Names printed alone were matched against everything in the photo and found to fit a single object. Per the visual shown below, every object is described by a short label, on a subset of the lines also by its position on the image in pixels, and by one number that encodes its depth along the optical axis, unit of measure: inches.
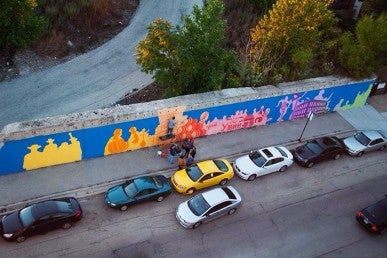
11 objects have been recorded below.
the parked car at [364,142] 953.5
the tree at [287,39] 975.6
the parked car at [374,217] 769.6
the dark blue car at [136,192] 733.9
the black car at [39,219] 653.3
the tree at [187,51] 865.5
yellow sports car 786.2
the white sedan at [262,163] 844.0
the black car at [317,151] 901.8
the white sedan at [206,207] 725.3
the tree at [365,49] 1019.9
